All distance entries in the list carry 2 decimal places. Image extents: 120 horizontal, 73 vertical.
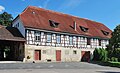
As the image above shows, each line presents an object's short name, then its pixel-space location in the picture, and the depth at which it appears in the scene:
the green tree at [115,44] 14.41
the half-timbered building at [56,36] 12.91
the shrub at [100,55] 15.60
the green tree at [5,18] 22.16
